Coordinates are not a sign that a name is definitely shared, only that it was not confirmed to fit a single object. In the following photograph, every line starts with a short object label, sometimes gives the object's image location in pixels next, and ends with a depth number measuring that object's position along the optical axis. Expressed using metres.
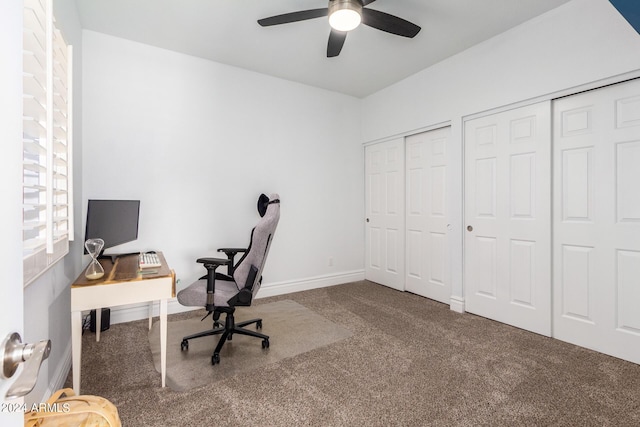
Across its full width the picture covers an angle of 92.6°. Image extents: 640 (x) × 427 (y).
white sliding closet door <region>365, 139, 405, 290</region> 4.08
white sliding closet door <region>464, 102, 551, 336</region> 2.66
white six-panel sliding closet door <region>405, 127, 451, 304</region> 3.55
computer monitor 2.32
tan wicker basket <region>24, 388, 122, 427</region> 0.83
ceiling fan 2.05
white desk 1.66
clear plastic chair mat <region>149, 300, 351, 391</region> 2.08
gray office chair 2.19
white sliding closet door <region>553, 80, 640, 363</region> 2.21
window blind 1.21
